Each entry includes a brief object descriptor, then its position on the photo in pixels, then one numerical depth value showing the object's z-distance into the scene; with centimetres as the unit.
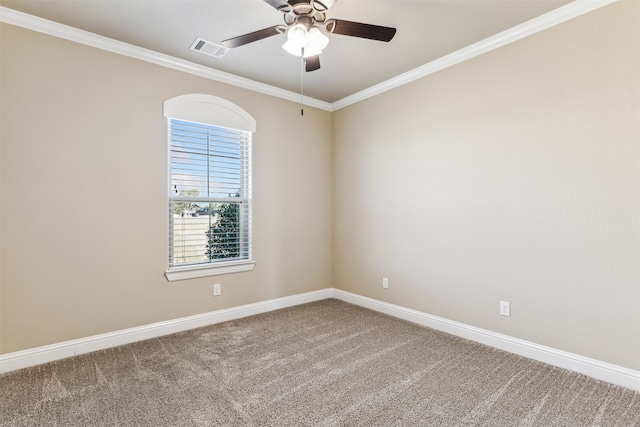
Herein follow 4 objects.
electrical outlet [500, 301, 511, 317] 277
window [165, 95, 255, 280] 327
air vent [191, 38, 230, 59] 286
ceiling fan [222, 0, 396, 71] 196
